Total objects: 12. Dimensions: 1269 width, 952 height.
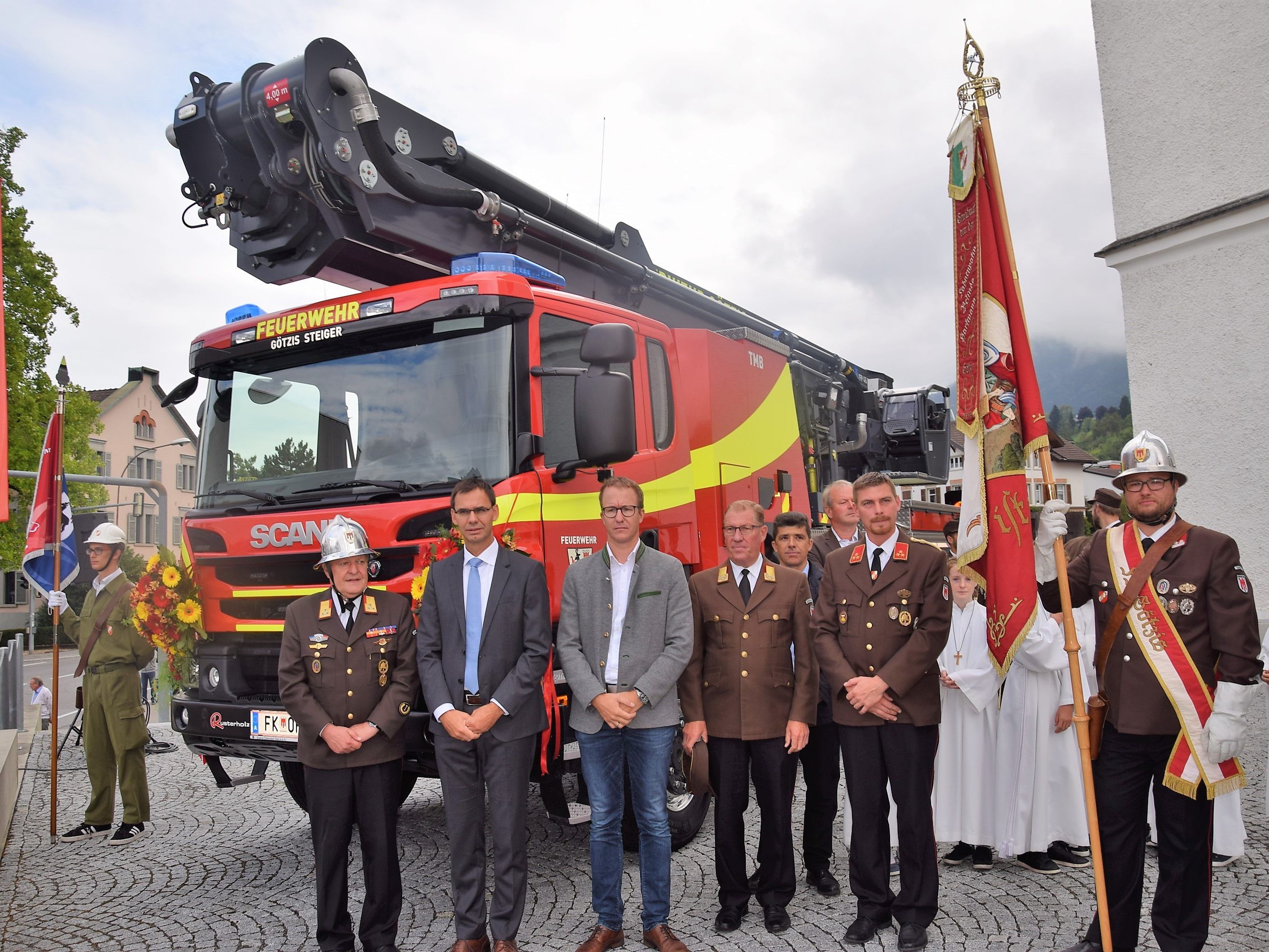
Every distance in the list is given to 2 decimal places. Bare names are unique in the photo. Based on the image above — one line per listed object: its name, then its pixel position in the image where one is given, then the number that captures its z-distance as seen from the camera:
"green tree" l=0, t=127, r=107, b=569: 20.36
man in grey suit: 3.83
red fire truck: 4.46
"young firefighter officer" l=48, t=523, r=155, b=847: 6.13
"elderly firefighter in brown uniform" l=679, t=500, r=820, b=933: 4.11
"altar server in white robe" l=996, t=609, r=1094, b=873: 4.72
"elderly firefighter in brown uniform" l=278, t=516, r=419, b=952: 3.89
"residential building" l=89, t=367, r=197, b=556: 46.06
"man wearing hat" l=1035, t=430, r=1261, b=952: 3.31
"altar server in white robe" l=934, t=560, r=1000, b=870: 4.71
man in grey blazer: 3.94
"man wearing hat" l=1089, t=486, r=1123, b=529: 5.67
